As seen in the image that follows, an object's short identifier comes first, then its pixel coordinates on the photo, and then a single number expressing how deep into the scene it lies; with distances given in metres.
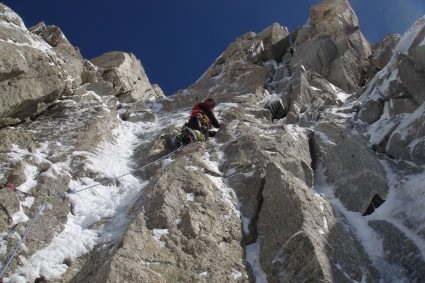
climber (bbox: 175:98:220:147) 15.87
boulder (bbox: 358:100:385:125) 17.42
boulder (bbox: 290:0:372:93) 28.12
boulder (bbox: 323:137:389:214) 12.31
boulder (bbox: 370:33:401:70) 28.70
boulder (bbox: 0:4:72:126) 14.80
